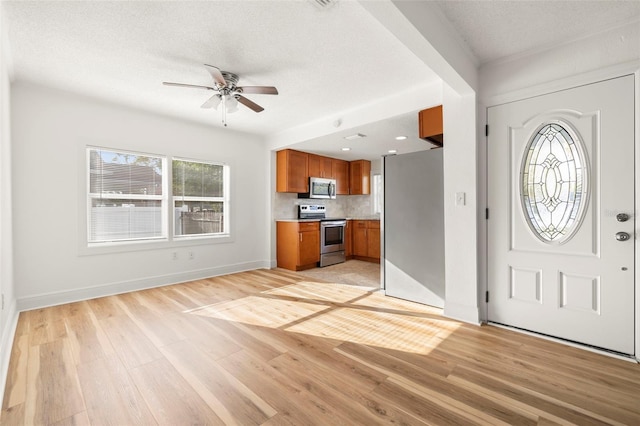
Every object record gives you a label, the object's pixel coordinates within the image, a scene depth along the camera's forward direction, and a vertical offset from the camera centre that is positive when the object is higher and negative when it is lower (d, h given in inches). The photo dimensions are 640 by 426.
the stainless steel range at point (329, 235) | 219.4 -20.2
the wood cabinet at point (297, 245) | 201.9 -25.1
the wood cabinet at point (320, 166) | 228.4 +35.7
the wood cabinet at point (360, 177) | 263.0 +30.0
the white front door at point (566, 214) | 83.5 -1.8
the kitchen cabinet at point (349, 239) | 249.6 -26.2
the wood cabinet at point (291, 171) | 208.5 +29.0
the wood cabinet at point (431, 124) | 122.3 +37.2
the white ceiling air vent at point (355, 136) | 170.0 +44.2
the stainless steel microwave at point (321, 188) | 227.9 +17.6
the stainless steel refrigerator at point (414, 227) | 126.8 -8.4
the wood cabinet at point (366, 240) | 237.5 -25.7
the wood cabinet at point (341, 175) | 252.1 +31.4
